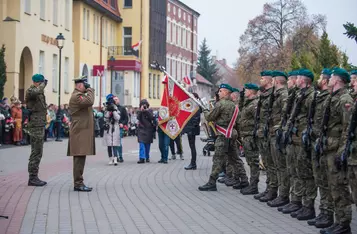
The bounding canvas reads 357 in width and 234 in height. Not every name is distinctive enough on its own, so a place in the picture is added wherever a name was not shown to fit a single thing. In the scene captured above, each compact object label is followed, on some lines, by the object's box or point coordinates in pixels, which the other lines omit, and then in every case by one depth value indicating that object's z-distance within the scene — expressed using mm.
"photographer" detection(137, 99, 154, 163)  21359
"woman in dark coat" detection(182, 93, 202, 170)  19028
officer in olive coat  13523
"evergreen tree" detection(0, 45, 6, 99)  30922
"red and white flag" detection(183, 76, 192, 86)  22020
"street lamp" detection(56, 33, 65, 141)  33031
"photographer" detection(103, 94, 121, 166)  20297
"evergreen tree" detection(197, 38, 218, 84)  111500
